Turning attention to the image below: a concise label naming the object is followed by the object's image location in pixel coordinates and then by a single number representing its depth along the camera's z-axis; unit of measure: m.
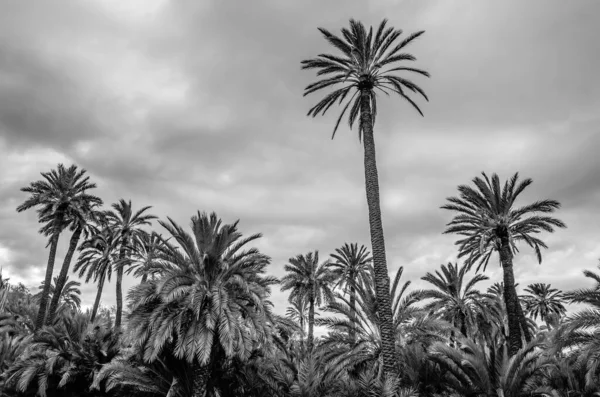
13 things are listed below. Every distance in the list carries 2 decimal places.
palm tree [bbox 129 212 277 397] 18.17
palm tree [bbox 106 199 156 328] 41.06
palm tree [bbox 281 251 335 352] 45.00
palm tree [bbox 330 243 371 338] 47.59
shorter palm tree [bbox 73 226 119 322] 41.58
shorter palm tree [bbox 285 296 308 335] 46.11
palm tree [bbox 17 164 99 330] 36.72
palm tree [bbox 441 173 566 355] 27.50
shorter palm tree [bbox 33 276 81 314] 60.51
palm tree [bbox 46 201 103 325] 36.34
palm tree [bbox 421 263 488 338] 34.84
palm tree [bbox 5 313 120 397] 23.72
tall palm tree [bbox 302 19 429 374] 21.34
